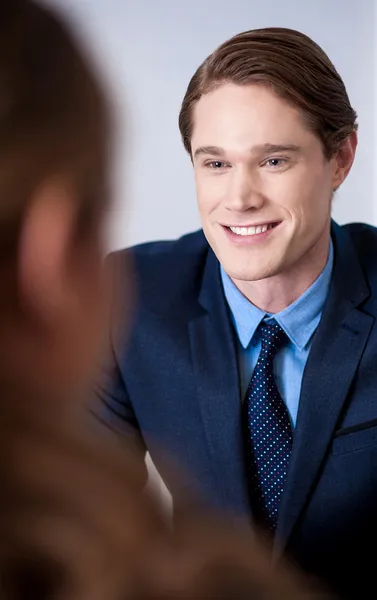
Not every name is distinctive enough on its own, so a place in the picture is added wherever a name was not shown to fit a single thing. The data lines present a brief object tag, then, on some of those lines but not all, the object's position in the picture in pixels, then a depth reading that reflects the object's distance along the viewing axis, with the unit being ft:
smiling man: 8.07
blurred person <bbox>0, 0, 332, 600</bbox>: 3.83
